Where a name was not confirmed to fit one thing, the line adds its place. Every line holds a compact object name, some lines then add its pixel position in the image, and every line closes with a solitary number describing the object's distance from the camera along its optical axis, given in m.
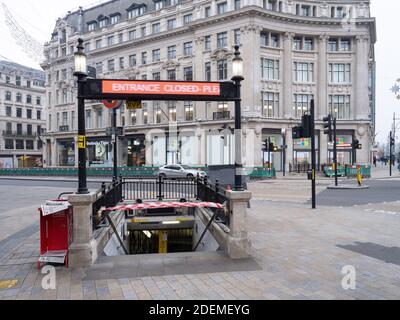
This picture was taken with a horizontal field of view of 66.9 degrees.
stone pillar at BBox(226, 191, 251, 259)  6.23
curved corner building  37.59
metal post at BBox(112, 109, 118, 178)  12.60
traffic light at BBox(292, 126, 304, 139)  12.93
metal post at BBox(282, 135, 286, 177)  37.52
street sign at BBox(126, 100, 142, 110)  7.01
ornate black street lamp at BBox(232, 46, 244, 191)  6.73
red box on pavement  5.80
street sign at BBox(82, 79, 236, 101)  6.33
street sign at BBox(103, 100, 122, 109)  10.71
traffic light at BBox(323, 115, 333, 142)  18.63
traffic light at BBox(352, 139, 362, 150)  27.06
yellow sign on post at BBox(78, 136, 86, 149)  6.22
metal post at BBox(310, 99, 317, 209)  12.38
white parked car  30.23
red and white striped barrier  7.38
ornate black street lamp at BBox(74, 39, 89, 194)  6.18
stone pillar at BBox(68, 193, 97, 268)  5.81
